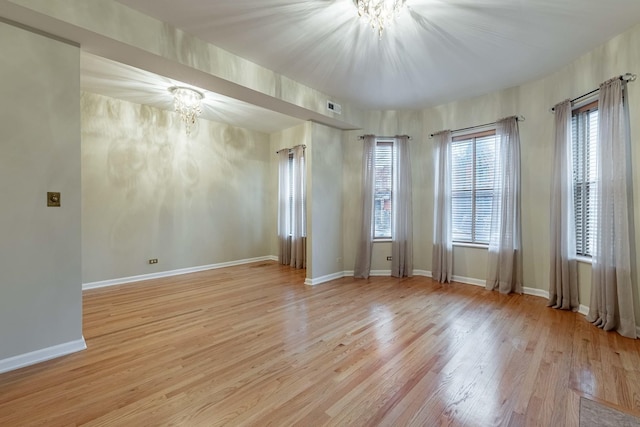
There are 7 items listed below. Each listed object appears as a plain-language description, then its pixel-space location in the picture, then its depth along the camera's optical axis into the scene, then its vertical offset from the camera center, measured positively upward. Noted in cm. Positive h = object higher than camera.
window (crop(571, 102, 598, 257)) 316 +49
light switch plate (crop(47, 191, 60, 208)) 227 +10
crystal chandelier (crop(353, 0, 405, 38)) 221 +173
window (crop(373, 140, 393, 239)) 503 +42
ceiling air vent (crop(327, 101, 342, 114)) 429 +174
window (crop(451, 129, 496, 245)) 434 +45
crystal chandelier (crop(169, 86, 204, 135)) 395 +172
